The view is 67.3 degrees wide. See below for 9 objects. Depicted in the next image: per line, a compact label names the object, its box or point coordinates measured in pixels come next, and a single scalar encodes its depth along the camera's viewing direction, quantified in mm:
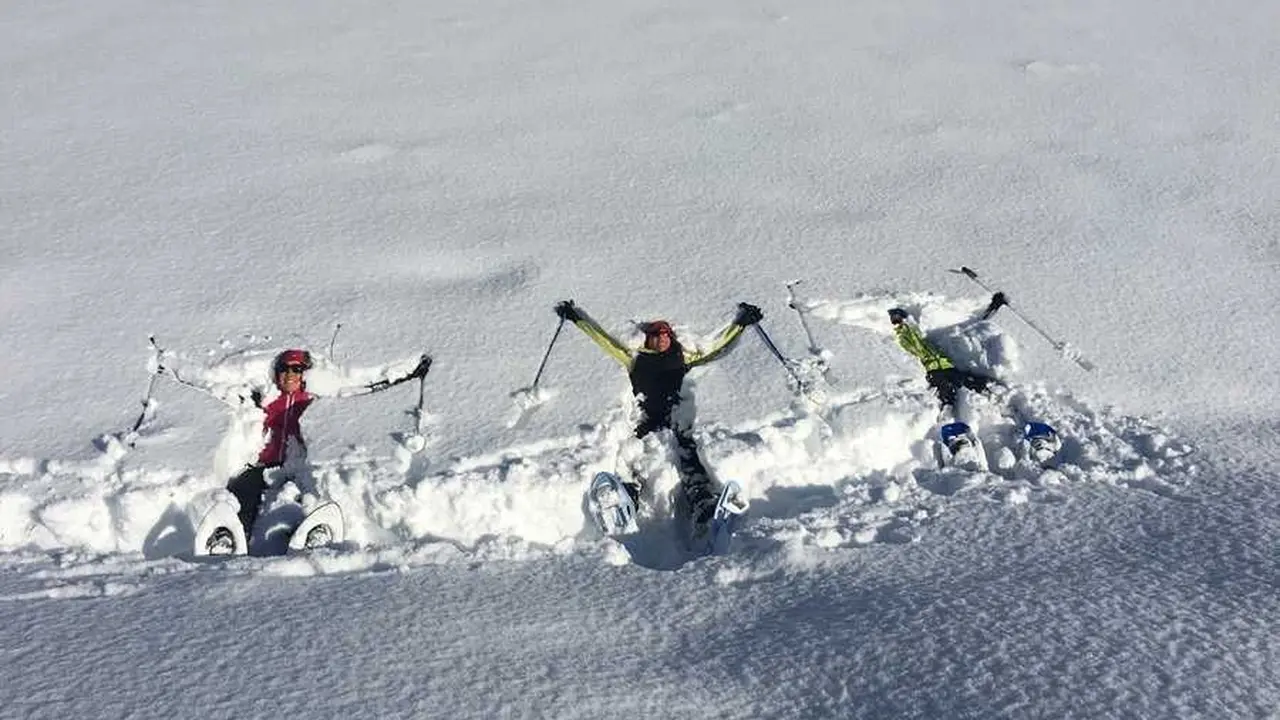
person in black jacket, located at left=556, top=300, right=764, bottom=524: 4453
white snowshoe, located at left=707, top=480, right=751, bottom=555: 4004
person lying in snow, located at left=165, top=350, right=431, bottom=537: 4453
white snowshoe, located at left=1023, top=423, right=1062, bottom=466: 4379
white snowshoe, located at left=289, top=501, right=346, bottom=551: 3963
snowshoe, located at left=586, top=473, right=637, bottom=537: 4203
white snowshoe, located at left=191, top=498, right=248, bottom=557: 4031
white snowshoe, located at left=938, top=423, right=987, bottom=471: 4379
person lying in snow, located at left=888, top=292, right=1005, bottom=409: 4805
